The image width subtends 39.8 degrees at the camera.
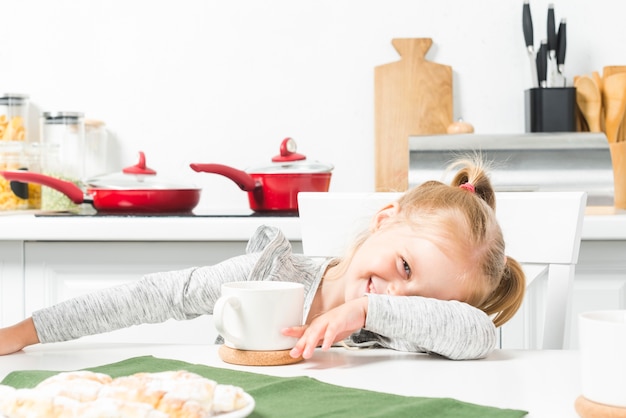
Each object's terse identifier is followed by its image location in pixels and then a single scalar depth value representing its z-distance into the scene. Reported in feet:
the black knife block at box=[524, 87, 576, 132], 6.79
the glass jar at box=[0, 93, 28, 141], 7.07
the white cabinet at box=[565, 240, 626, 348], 5.59
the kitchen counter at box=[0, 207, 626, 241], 5.66
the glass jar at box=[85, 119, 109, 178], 7.29
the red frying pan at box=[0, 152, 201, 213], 6.06
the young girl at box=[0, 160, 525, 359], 2.84
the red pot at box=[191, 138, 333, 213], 6.01
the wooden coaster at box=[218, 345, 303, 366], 2.61
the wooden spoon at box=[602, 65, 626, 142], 7.11
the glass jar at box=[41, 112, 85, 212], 6.91
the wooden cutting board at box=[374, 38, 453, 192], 7.11
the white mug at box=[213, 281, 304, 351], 2.61
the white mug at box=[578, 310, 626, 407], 1.84
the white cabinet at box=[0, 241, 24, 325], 5.78
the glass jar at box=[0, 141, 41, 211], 6.56
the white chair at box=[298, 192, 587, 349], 3.67
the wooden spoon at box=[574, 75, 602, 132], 6.88
